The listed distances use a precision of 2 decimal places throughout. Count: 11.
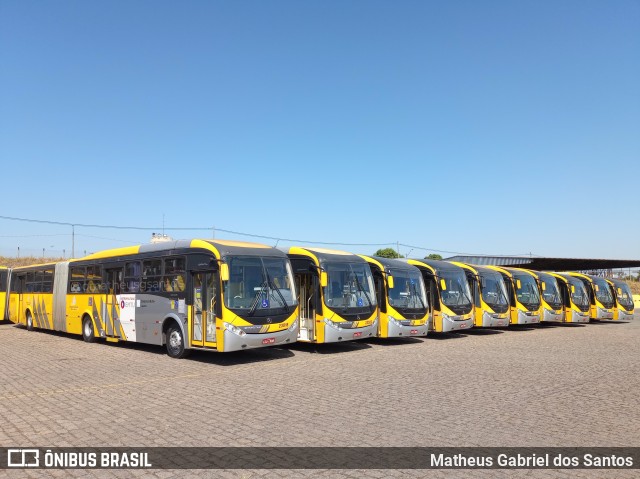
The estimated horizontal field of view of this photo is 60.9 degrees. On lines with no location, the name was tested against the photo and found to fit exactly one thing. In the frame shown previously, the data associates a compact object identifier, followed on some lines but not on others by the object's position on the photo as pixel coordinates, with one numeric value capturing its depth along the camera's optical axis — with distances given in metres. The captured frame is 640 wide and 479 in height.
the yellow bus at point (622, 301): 32.53
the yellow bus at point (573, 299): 28.53
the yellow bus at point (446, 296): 19.77
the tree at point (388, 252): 67.88
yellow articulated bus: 13.16
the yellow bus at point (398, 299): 17.39
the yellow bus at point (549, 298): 26.43
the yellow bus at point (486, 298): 22.05
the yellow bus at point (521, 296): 24.47
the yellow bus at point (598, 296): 30.83
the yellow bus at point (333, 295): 15.39
